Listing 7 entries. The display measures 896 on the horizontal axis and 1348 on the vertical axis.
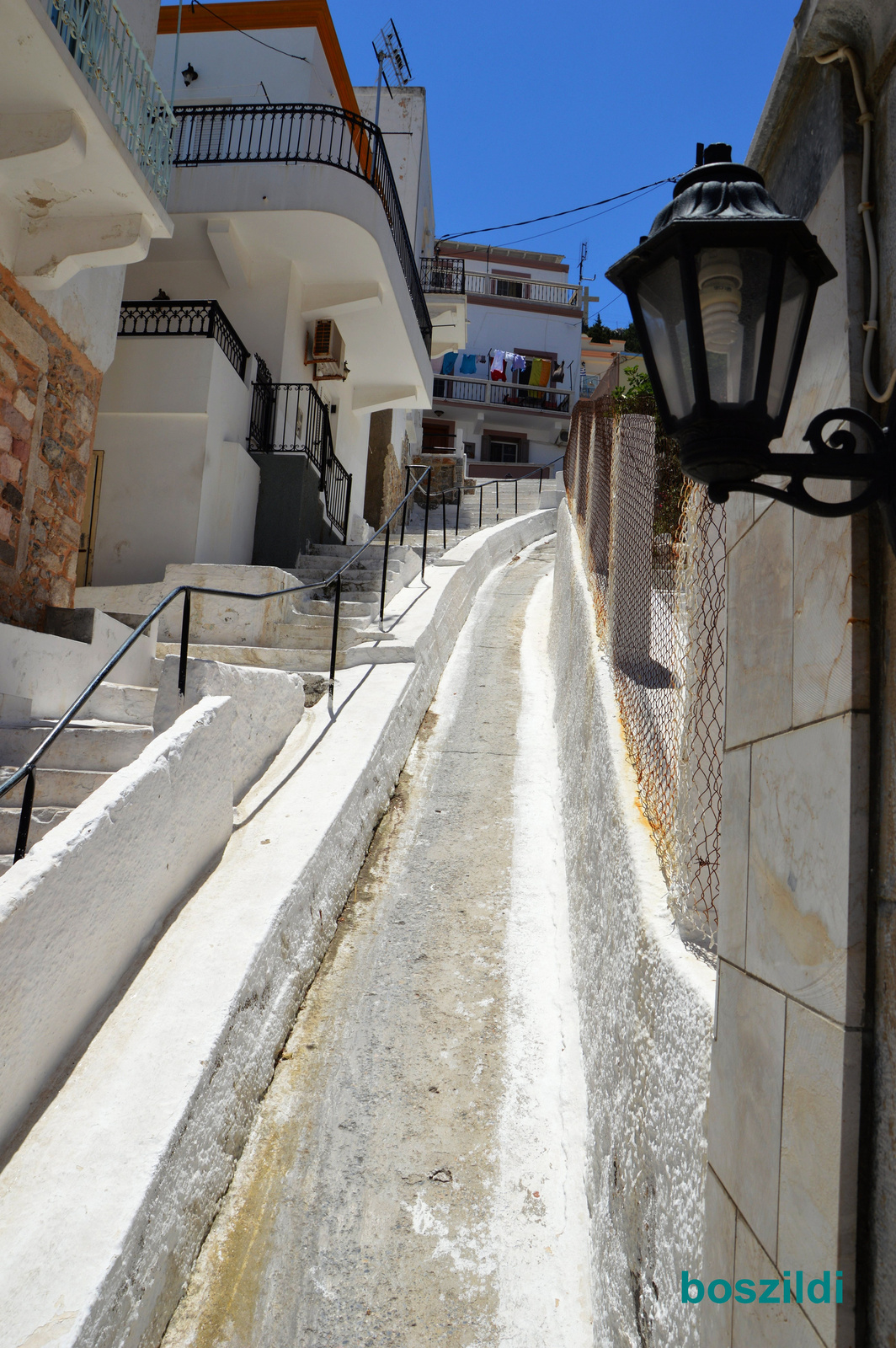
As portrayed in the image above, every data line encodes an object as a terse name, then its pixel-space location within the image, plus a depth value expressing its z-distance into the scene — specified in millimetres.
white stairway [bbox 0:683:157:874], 4062
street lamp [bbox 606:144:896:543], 1328
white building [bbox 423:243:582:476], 31844
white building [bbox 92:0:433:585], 9266
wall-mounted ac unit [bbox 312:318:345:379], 11719
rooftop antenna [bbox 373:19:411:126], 18859
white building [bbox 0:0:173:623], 5211
